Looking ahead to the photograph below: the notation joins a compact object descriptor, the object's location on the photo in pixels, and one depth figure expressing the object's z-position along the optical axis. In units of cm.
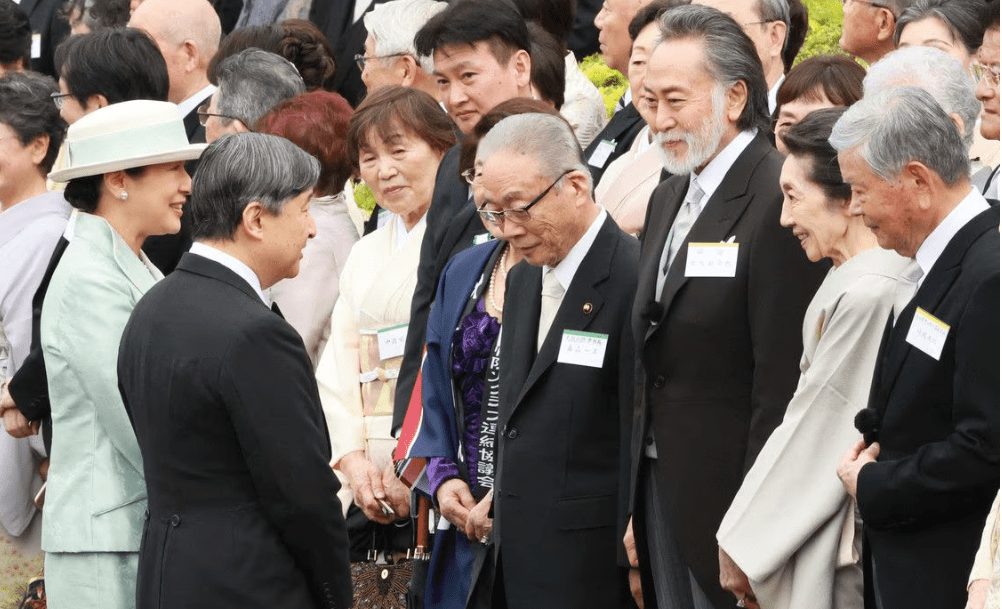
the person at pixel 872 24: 1230
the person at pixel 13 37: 1745
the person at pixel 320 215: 1251
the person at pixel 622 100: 1282
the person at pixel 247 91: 1393
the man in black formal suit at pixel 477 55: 1239
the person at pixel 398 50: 1424
